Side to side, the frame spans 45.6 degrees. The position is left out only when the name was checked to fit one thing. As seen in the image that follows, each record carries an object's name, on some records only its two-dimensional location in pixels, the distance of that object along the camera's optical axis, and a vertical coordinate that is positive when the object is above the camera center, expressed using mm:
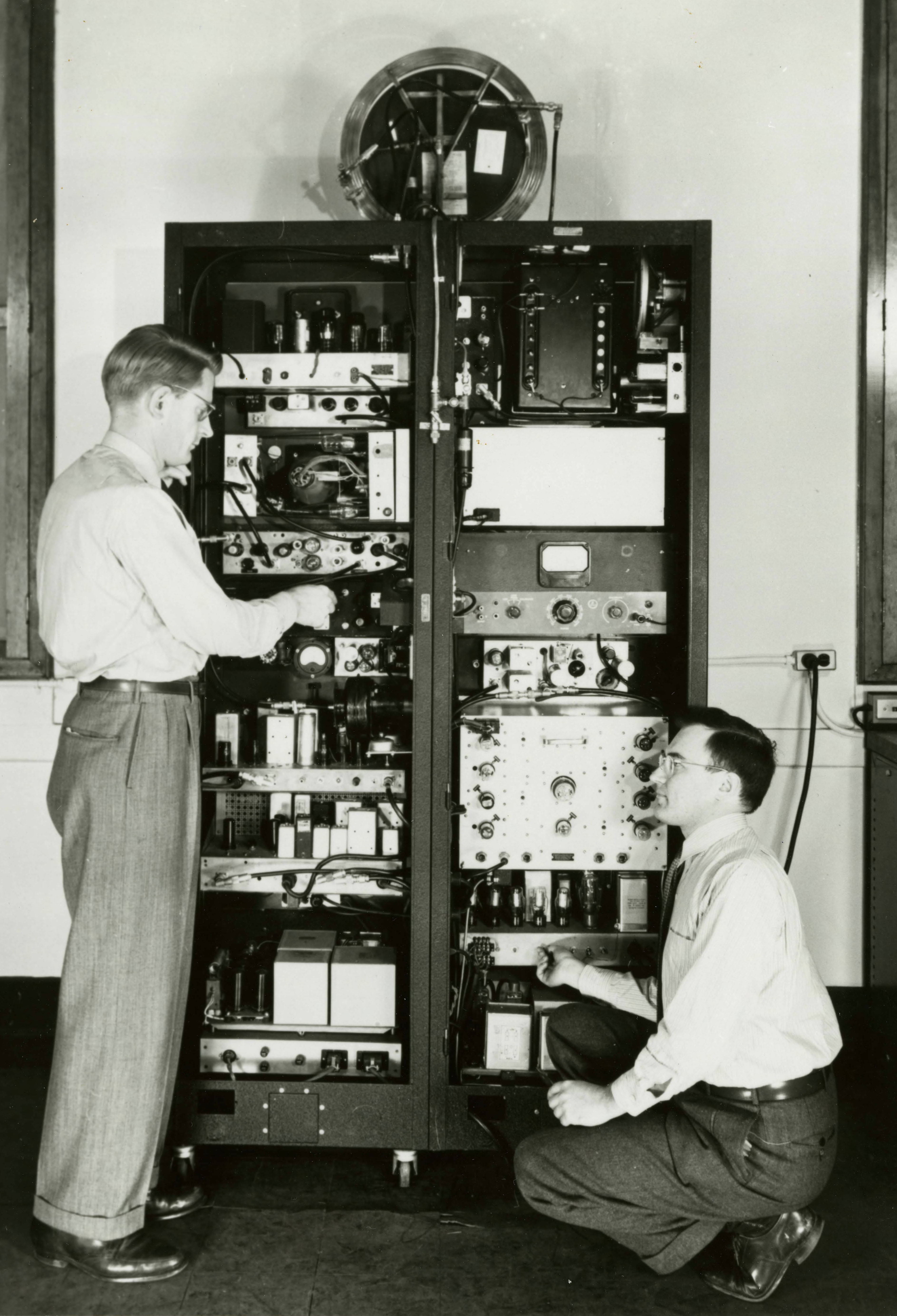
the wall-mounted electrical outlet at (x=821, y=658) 3193 -32
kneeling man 2018 -875
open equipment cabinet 2557 -43
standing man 2168 -306
